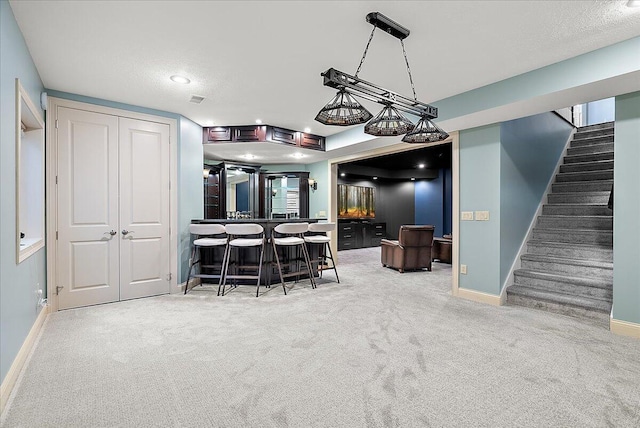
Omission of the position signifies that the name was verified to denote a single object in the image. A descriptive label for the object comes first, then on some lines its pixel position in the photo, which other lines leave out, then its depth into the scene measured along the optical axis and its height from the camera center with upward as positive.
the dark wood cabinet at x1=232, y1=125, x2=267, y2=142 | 4.96 +1.24
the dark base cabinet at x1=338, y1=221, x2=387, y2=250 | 9.38 -0.76
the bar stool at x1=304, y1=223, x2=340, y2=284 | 4.80 -0.42
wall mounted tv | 9.65 +0.27
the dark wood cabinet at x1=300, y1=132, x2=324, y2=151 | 5.41 +1.22
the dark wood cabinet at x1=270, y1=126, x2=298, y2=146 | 5.06 +1.23
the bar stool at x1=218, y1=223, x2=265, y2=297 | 4.21 -0.46
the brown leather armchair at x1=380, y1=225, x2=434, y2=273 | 5.82 -0.72
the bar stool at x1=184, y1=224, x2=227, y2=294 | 4.24 -0.42
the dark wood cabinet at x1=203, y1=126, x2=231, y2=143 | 5.00 +1.22
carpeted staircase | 3.50 -0.46
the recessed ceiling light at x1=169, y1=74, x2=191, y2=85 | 3.18 +1.36
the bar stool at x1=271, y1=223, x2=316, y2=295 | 4.45 -0.44
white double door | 3.61 +0.03
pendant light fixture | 2.22 +0.78
